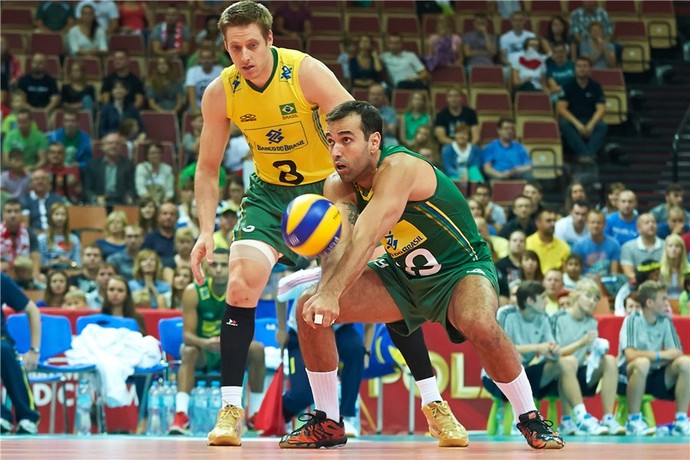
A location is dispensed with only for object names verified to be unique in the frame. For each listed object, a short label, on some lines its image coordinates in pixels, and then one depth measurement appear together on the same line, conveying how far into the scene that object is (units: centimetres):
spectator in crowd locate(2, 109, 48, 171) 1500
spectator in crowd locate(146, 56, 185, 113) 1664
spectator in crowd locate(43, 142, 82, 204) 1465
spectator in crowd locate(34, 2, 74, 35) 1788
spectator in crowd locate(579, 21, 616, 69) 1836
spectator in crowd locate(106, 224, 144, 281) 1277
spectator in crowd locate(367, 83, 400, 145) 1569
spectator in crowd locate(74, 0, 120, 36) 1786
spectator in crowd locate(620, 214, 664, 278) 1319
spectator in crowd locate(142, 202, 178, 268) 1316
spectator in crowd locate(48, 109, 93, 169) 1523
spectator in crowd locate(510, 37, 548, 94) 1798
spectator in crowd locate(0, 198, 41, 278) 1272
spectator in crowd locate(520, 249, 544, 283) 1188
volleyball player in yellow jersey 639
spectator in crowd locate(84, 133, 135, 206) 1470
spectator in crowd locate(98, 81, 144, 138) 1578
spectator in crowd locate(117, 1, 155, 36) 1798
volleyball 542
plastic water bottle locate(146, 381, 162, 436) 1031
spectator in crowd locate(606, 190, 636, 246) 1391
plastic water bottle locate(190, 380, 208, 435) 1000
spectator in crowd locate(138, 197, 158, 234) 1347
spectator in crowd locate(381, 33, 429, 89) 1756
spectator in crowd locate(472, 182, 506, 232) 1412
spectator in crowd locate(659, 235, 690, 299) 1279
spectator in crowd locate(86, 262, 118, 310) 1134
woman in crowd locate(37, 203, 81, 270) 1323
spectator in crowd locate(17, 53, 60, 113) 1617
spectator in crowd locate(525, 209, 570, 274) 1302
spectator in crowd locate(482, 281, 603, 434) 1031
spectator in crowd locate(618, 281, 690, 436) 1059
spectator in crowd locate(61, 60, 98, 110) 1625
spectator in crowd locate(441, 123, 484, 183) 1546
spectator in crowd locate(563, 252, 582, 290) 1236
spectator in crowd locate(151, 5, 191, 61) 1745
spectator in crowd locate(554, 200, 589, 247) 1362
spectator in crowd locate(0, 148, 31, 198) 1413
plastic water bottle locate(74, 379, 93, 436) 1046
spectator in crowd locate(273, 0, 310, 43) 1817
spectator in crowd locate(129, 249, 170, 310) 1214
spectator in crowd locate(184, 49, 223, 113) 1655
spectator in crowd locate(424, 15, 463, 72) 1792
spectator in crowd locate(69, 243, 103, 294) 1227
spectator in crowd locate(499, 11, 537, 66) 1823
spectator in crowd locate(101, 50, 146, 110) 1617
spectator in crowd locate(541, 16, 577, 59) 1820
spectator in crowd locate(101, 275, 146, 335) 1075
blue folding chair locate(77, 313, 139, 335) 1058
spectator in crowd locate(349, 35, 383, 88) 1705
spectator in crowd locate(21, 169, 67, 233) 1373
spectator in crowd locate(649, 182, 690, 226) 1441
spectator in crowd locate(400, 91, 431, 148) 1623
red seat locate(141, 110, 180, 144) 1623
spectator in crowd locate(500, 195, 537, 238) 1367
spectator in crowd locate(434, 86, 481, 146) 1627
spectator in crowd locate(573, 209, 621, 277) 1338
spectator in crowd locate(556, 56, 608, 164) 1712
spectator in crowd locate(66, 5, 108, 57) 1741
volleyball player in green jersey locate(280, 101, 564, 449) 588
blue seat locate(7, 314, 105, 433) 1045
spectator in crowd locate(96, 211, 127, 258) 1304
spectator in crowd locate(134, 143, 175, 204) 1464
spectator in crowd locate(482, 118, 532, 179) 1570
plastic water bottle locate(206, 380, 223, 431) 1001
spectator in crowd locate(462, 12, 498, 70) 1831
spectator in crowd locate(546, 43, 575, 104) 1773
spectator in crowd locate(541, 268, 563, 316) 1132
